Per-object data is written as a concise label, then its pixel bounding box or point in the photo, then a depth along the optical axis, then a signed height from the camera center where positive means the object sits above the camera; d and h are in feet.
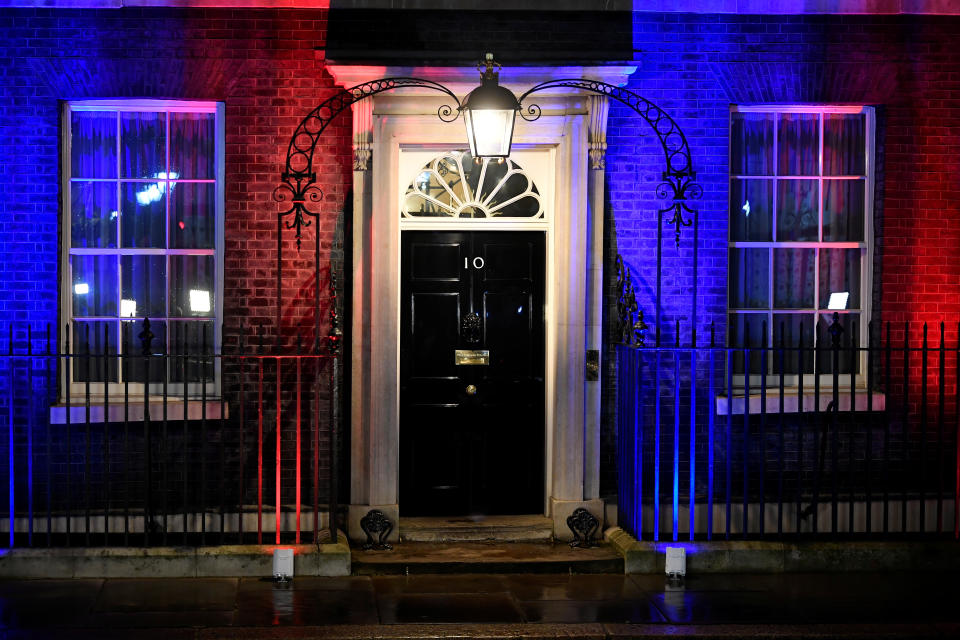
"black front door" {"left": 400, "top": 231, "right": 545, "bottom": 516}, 29.40 -1.69
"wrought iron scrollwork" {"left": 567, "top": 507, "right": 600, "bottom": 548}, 28.35 -5.85
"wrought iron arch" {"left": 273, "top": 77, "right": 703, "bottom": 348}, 26.66 +3.87
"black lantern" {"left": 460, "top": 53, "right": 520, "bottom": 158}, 24.26 +4.09
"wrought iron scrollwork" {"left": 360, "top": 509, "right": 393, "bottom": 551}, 27.94 -5.86
